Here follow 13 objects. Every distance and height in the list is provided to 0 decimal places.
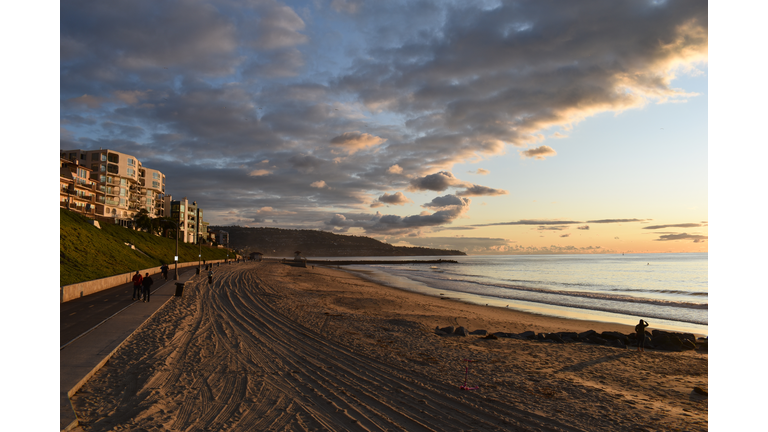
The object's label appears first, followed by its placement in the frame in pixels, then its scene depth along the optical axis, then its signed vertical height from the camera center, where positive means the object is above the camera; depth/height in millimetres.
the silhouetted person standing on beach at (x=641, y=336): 15438 -4709
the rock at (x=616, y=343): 16397 -5394
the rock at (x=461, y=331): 17094 -5021
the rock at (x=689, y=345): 15970 -5278
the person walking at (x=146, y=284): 21469 -3486
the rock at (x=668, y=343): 15859 -5186
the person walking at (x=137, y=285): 21906 -3600
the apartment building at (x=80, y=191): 66938 +6656
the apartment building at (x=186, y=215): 111956 +2881
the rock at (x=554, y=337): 16938 -5272
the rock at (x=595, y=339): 16922 -5338
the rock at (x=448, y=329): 17381 -5018
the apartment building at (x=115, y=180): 83250 +10699
